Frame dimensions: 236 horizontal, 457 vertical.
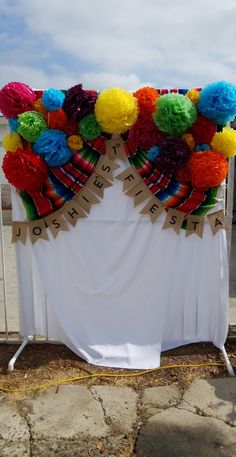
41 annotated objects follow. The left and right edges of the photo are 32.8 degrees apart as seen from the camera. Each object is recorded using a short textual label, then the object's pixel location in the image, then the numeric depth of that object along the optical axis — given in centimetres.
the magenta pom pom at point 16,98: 314
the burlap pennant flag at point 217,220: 337
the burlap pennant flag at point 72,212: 340
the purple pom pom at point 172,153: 306
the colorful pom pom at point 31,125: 312
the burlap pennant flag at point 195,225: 336
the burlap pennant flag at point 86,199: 337
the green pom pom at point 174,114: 296
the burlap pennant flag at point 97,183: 334
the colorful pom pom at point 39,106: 323
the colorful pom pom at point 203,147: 316
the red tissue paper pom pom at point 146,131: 313
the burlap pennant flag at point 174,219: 333
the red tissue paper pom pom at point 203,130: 312
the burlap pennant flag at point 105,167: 331
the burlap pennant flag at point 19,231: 349
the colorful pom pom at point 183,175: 316
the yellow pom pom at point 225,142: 311
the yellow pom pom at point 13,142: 328
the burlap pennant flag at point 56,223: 342
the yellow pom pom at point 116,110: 298
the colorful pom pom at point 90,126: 315
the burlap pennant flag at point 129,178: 330
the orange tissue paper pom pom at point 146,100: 312
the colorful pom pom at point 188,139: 314
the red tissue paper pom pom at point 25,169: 314
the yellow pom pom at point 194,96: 312
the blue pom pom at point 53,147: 313
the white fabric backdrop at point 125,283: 343
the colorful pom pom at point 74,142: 321
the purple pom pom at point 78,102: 313
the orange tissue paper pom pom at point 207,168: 302
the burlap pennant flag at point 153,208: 334
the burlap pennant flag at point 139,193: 331
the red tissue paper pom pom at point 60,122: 315
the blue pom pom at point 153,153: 313
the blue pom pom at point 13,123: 323
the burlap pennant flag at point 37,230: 345
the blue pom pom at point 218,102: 295
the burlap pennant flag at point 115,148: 328
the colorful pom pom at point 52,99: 311
